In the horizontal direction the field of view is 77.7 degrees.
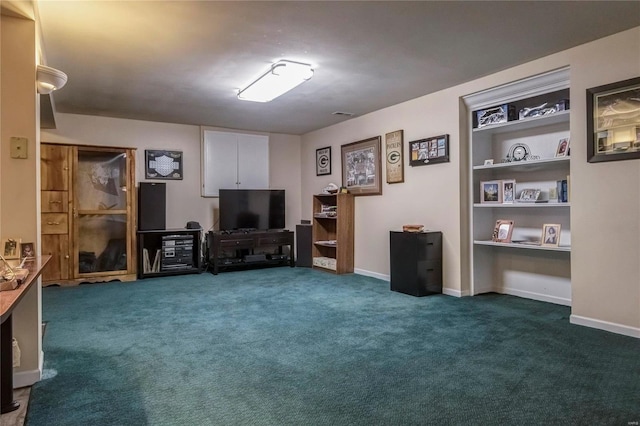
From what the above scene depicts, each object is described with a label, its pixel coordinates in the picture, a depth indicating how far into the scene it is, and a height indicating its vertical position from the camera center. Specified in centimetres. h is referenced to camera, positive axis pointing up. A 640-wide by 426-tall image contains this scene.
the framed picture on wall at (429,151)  442 +73
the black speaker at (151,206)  558 +15
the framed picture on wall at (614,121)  294 +69
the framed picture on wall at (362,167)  538 +68
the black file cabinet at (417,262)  429 -54
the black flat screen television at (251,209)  614 +11
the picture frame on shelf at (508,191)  410 +22
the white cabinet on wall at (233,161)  638 +91
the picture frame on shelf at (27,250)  222 -18
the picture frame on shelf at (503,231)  415 -20
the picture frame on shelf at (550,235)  375 -22
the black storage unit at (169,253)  557 -52
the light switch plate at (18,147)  223 +40
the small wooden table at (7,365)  189 -70
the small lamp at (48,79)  232 +83
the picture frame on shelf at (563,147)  364 +60
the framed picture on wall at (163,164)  600 +81
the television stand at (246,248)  593 -49
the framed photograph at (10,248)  212 -16
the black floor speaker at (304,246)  639 -50
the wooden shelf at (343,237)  574 -33
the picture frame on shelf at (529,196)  399 +17
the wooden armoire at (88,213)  498 +6
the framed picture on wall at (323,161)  646 +89
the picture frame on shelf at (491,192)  420 +23
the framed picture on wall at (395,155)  500 +75
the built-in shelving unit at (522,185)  380 +28
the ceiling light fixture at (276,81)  361 +132
